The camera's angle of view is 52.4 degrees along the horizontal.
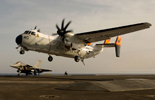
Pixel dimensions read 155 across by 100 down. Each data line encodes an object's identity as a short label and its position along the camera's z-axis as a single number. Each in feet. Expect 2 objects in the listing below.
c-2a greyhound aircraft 88.10
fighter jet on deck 163.17
